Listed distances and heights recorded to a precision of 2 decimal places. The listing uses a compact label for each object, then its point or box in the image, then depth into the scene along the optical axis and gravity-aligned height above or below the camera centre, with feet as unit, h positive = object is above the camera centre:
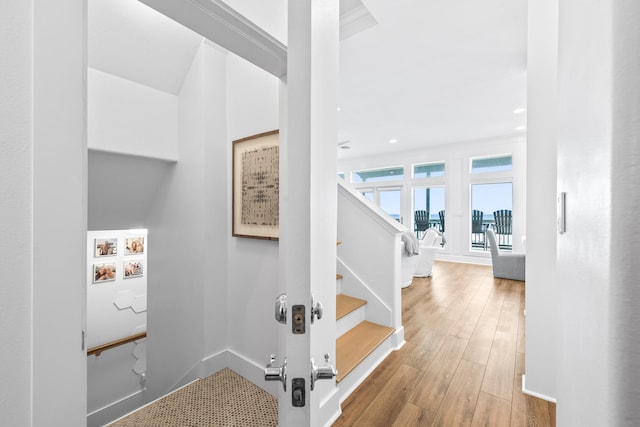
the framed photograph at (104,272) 13.65 -3.31
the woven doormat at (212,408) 5.36 -4.40
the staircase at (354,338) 5.79 -3.42
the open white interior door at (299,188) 1.69 +0.16
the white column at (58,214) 2.54 -0.03
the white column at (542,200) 5.29 +0.27
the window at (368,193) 27.02 +2.07
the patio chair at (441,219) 22.40 -0.61
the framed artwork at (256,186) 6.04 +0.66
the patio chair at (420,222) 23.43 -0.88
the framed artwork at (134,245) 14.85 -2.00
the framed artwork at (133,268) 14.74 -3.36
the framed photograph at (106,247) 13.73 -1.93
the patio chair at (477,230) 20.66 -1.41
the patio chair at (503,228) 19.61 -1.18
